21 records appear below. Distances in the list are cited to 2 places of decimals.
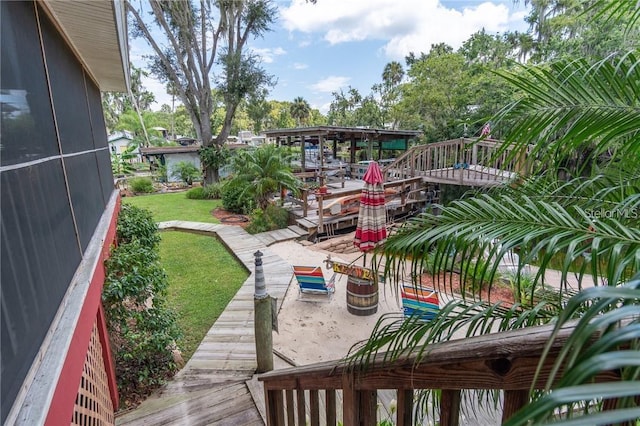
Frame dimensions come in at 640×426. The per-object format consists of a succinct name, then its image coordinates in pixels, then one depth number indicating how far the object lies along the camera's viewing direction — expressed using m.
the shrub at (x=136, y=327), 3.53
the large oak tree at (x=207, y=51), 14.65
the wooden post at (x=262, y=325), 3.86
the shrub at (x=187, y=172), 19.91
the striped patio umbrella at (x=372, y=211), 5.26
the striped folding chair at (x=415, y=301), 4.58
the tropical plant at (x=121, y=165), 17.55
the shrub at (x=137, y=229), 5.80
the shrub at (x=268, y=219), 10.10
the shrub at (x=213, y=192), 15.77
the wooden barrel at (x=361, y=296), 5.32
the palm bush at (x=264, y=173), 10.00
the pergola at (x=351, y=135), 13.95
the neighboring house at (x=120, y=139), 29.12
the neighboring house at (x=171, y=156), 20.44
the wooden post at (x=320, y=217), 9.13
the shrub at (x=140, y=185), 17.77
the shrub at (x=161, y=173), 20.80
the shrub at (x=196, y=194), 15.84
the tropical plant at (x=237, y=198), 10.49
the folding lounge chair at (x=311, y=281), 5.63
